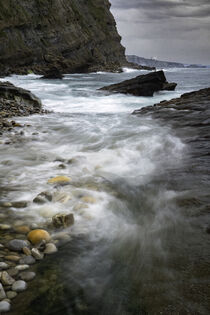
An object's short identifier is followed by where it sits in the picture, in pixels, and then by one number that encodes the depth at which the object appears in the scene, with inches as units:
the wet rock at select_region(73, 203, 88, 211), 126.1
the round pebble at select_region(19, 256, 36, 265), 88.4
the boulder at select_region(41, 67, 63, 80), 1341.0
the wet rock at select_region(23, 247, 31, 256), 92.9
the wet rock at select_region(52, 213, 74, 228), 111.2
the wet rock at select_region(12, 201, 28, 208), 127.0
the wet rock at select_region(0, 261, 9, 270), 83.7
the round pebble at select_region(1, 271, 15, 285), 77.5
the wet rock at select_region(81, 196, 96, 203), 134.6
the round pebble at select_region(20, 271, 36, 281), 81.5
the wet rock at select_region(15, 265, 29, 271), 85.0
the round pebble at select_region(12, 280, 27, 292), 76.5
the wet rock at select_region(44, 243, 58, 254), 95.7
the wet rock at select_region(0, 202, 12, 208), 126.3
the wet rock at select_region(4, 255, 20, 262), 89.2
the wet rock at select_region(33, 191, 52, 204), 131.1
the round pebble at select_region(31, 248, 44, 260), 91.4
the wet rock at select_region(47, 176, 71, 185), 155.3
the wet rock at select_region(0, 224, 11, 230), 108.5
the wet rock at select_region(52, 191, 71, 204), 132.7
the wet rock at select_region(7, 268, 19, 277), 82.0
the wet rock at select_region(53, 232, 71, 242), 103.8
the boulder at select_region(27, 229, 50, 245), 100.8
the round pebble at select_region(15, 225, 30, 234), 107.1
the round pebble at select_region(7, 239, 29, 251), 95.0
